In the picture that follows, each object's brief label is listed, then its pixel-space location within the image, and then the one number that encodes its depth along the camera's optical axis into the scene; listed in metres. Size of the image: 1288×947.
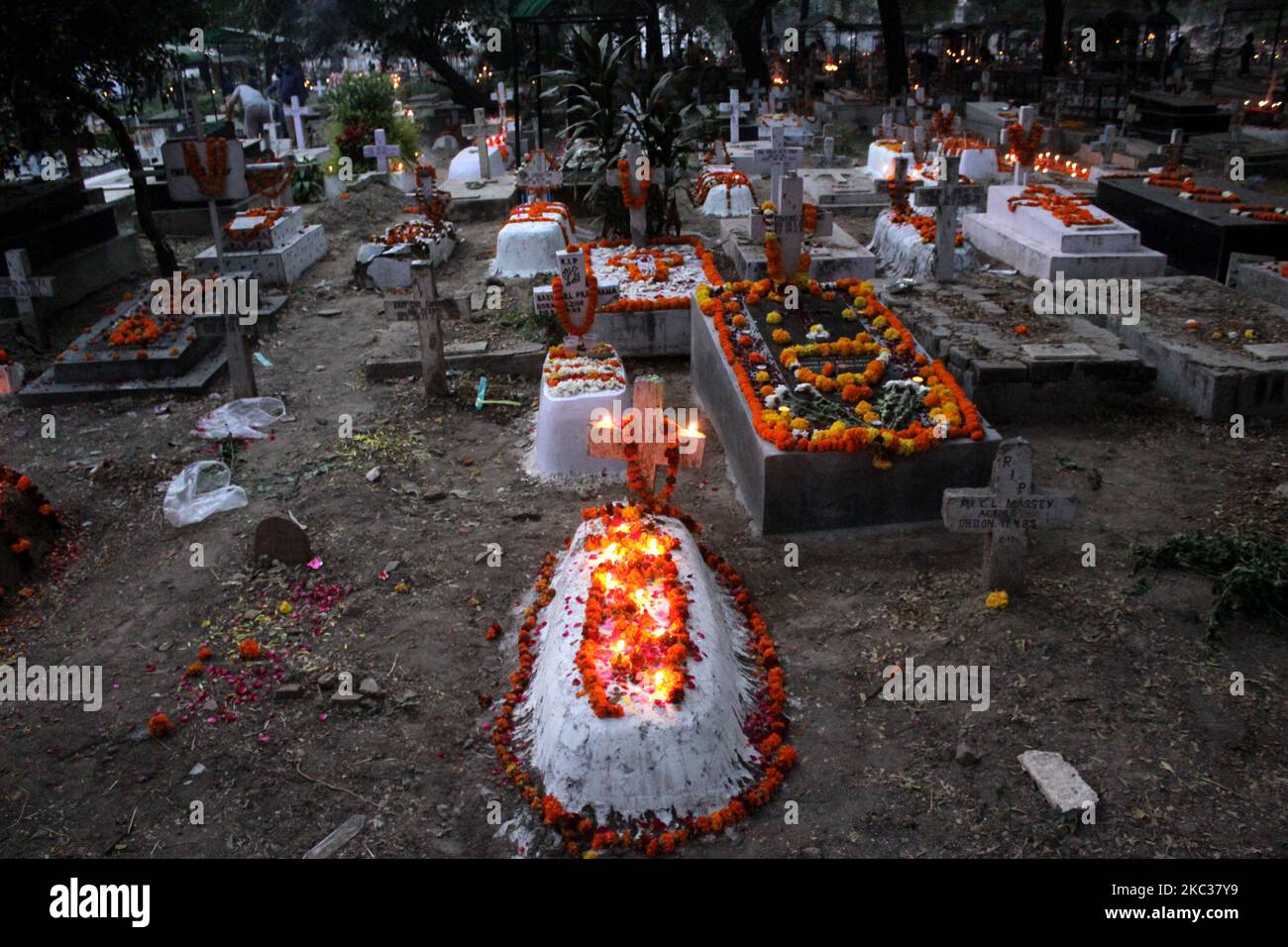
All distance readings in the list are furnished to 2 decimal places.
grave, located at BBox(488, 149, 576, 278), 13.50
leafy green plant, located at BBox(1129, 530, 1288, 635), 5.59
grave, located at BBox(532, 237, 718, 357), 10.44
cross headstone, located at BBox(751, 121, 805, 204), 12.52
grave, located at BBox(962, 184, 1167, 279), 11.25
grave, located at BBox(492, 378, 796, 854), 4.43
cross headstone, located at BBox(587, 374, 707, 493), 6.16
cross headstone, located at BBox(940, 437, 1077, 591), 5.72
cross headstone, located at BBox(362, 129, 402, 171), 19.38
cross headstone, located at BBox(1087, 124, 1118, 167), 17.95
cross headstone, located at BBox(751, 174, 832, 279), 9.74
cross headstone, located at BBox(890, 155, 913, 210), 13.41
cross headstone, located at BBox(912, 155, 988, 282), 11.03
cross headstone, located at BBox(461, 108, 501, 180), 19.73
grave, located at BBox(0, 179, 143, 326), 12.70
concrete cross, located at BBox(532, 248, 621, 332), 8.87
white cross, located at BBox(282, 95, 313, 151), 22.98
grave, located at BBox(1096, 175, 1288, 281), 11.04
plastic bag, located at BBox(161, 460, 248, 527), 7.63
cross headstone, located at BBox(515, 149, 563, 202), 13.87
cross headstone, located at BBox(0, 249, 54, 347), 10.98
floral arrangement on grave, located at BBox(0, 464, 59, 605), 6.77
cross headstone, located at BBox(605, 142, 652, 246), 11.94
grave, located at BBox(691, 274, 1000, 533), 6.79
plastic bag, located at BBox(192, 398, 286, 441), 9.14
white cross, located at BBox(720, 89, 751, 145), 21.72
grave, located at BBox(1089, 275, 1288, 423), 8.31
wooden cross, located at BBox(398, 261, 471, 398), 9.32
